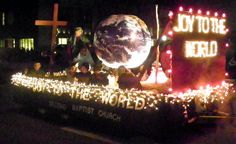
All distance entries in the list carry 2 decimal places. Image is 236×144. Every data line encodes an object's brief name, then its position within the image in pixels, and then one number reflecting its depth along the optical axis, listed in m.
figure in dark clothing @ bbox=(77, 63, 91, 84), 12.09
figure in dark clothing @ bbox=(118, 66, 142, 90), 10.67
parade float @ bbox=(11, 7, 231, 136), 9.56
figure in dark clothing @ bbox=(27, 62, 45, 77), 13.12
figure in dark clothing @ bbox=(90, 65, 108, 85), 11.83
